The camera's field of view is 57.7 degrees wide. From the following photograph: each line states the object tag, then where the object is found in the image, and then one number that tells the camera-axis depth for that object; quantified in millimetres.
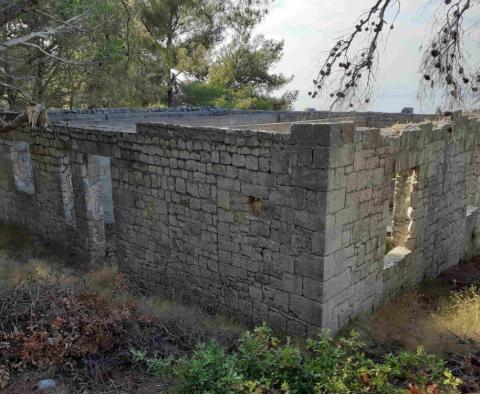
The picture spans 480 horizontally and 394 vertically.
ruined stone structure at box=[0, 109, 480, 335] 5590
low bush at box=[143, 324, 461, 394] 3996
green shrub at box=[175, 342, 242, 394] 4035
